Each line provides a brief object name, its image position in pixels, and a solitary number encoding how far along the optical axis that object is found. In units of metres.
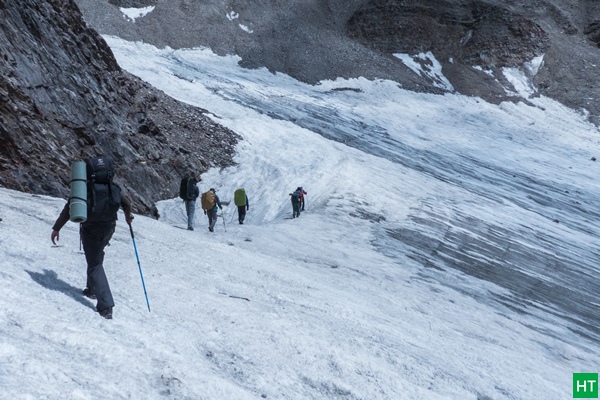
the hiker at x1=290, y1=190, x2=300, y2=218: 19.97
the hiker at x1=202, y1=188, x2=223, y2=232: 16.41
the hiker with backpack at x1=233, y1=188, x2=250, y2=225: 18.81
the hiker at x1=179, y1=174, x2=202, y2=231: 16.08
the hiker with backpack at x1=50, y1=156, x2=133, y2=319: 5.92
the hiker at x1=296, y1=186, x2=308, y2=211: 20.74
